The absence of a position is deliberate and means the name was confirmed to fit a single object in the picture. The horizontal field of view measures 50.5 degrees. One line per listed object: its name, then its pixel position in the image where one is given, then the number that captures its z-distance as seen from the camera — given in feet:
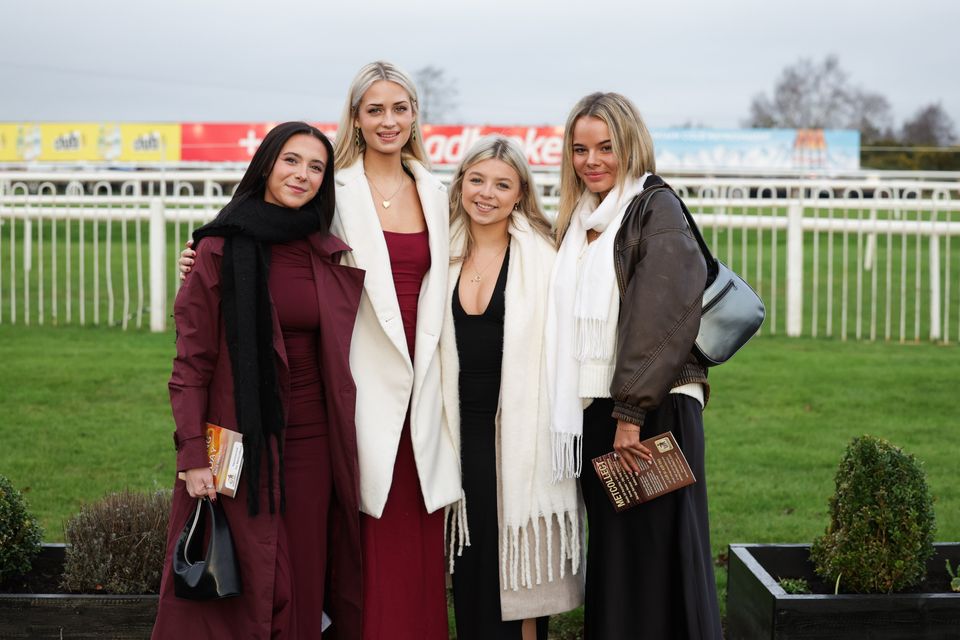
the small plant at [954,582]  12.39
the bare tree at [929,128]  192.44
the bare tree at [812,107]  206.28
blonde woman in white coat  11.68
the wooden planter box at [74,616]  12.09
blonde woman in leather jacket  10.86
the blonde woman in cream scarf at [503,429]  11.89
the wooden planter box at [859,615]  11.75
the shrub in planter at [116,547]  12.40
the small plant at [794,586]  12.39
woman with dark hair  10.60
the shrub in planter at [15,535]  12.52
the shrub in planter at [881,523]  11.80
